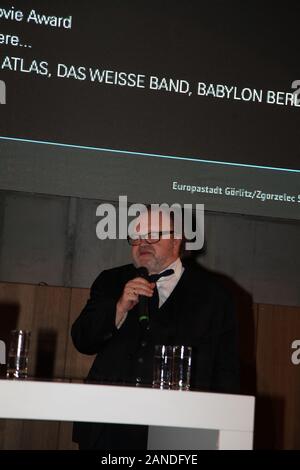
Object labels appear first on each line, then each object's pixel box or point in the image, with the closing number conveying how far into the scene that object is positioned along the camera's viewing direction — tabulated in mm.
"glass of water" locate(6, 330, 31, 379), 4706
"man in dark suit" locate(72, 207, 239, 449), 5534
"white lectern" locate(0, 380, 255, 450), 3981
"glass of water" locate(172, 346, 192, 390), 4888
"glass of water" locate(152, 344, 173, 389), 4926
